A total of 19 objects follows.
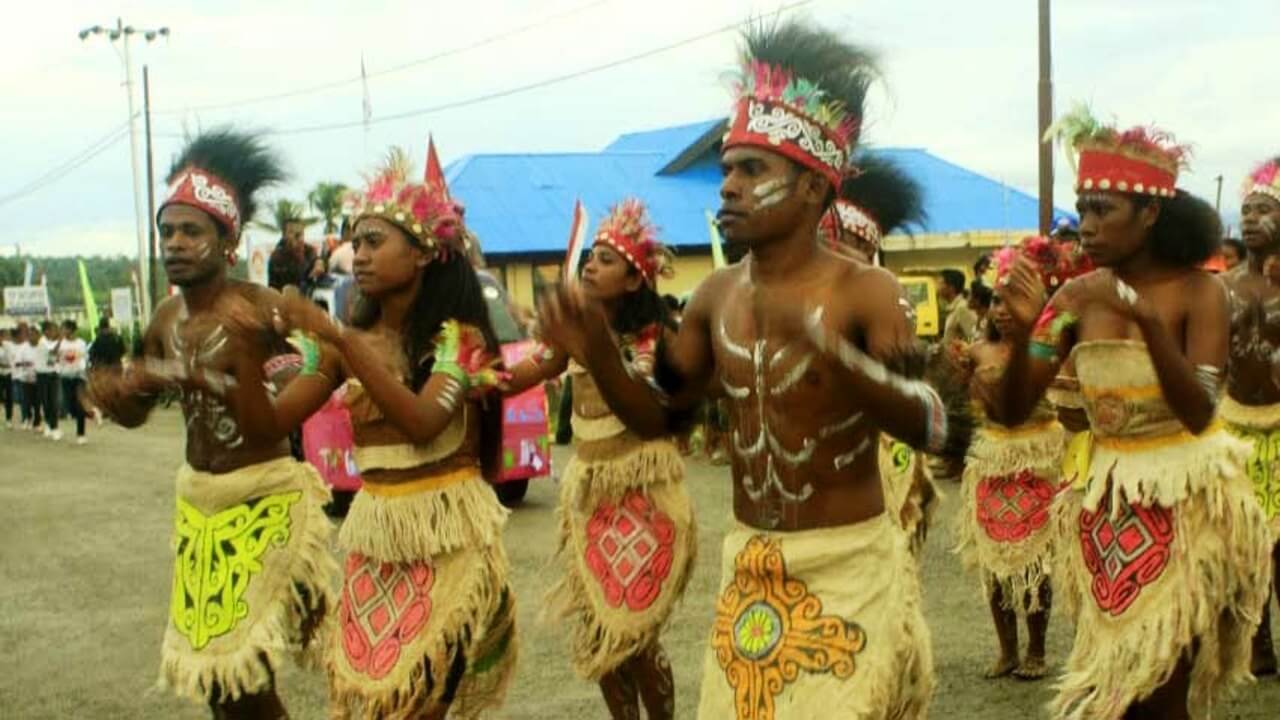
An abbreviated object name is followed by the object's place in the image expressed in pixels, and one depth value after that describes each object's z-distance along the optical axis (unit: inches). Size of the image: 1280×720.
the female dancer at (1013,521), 284.4
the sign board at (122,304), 1314.0
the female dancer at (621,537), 238.7
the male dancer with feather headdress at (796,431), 147.0
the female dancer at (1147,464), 194.7
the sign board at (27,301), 1521.9
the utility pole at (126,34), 1485.0
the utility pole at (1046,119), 650.2
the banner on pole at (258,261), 726.5
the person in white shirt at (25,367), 1053.8
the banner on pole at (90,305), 932.0
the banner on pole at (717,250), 549.6
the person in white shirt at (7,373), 1112.8
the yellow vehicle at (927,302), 690.8
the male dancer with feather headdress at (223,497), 207.9
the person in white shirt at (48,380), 1006.7
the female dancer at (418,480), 194.9
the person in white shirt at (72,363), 1008.9
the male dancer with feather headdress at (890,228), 271.9
